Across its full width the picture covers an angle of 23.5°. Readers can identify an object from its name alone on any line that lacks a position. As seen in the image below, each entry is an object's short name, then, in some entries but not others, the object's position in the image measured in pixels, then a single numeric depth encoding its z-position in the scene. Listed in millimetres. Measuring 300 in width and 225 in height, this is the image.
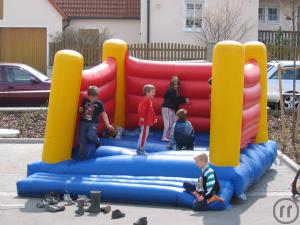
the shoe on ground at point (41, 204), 9609
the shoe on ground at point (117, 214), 9012
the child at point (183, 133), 11711
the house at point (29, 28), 33719
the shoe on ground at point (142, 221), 8547
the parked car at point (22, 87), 18531
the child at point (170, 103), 12859
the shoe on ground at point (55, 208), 9406
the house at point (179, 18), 34562
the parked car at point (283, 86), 19969
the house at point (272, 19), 36781
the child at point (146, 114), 11430
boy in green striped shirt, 9445
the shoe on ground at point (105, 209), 9305
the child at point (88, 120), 10891
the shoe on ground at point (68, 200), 9797
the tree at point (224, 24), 33344
